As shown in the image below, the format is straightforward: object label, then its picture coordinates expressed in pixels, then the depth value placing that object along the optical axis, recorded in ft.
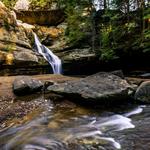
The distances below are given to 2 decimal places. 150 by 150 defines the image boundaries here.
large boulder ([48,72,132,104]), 15.84
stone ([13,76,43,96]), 18.70
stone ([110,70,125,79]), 20.45
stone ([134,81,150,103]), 16.98
